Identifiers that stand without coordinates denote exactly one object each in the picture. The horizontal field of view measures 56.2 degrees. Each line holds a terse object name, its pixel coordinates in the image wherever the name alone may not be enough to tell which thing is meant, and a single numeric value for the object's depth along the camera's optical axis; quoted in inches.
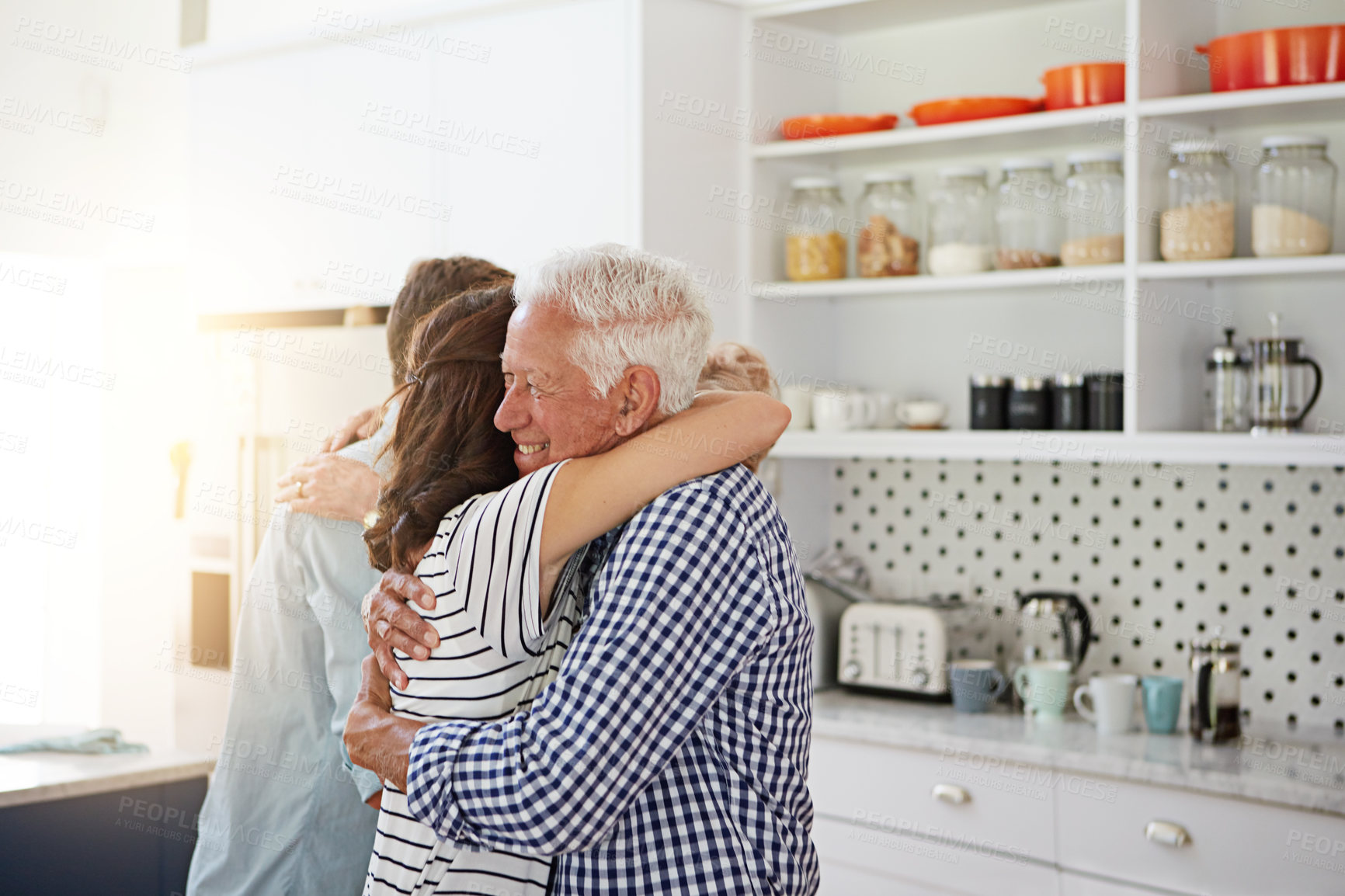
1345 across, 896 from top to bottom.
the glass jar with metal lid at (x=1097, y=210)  103.3
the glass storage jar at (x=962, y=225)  109.7
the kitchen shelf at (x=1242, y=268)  93.4
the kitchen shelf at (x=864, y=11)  113.5
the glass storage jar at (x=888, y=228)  114.0
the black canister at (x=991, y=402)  109.0
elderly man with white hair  42.0
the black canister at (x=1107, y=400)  102.4
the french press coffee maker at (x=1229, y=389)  99.1
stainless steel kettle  110.1
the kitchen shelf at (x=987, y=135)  102.5
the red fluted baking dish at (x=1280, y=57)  92.9
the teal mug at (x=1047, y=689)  104.7
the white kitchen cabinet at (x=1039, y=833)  84.6
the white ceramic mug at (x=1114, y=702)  99.6
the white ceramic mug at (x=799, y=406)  118.0
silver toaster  109.7
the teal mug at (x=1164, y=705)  99.0
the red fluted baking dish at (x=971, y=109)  107.1
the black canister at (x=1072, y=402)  104.6
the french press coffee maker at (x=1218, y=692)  95.7
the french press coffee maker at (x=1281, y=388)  96.2
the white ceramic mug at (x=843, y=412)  114.2
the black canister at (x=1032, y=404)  106.4
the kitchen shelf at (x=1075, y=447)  93.7
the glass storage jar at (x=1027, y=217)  108.0
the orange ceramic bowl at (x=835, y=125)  113.8
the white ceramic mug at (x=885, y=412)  116.6
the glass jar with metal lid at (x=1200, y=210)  98.9
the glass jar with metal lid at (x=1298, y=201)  95.9
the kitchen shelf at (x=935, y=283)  103.0
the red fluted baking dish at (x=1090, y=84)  101.7
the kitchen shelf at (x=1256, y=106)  93.0
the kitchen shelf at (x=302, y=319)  120.4
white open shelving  99.0
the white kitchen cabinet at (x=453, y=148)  109.3
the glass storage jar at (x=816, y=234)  116.3
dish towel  93.7
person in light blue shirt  62.5
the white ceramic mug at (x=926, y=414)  112.4
